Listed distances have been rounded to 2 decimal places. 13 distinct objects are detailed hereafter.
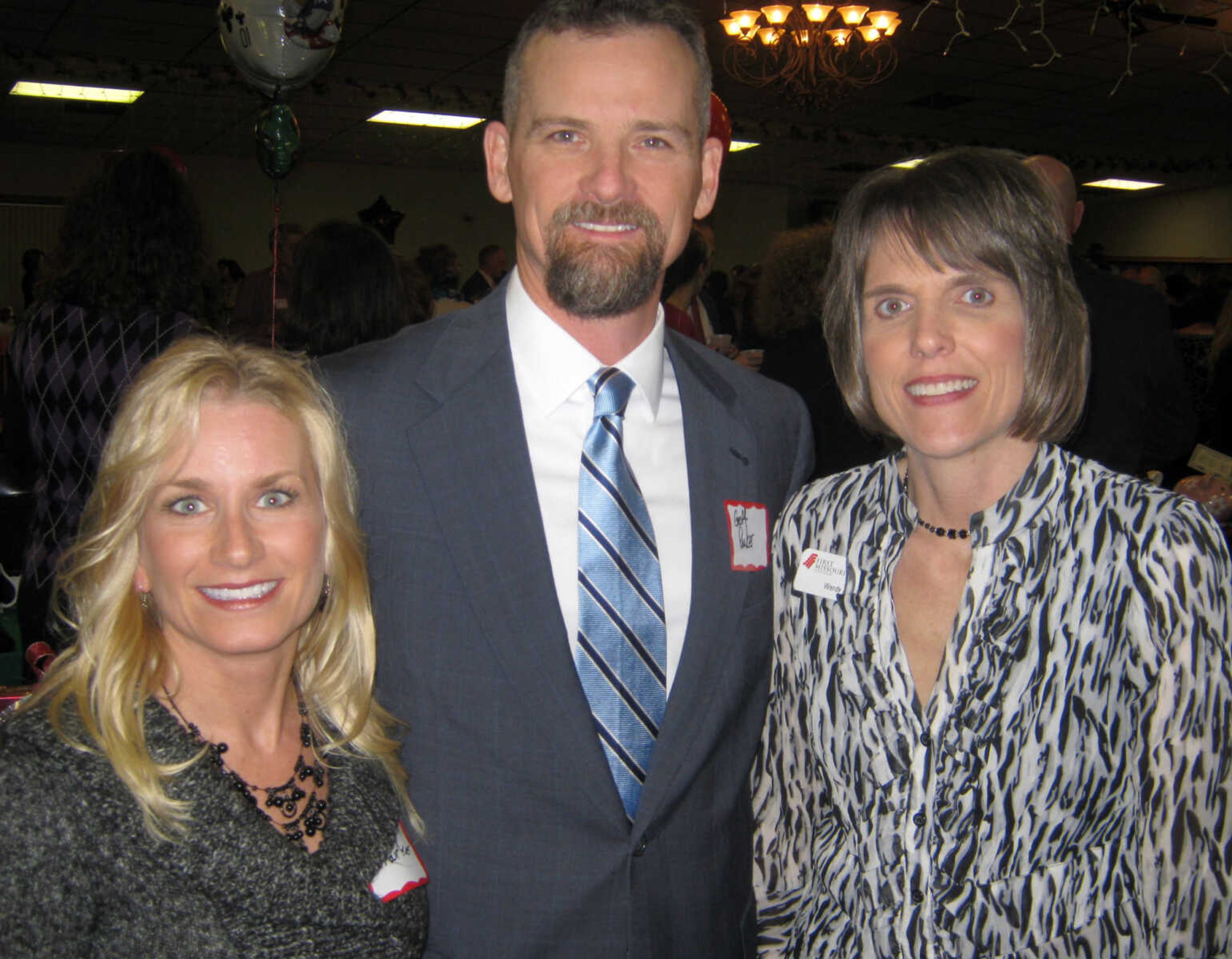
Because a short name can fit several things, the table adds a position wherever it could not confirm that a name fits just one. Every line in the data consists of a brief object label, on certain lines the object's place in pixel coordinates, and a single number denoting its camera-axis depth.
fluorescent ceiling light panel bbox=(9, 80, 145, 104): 9.45
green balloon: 4.36
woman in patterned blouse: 1.41
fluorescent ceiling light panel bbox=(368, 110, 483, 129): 10.64
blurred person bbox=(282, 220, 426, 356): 3.31
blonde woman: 1.21
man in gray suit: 1.48
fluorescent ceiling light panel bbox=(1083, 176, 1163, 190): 15.42
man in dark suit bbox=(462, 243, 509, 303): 7.25
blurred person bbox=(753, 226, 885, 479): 3.39
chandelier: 7.23
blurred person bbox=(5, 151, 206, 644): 2.63
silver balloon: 3.89
